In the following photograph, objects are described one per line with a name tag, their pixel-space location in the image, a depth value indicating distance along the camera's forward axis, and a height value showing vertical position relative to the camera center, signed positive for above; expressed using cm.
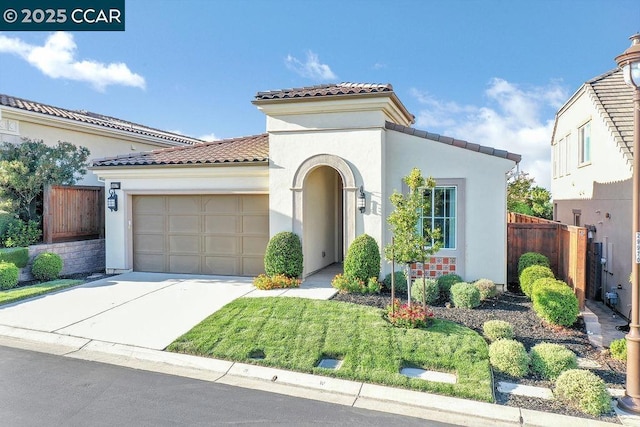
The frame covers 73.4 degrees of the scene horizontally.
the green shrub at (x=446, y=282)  1030 -182
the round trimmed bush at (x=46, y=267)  1258 -169
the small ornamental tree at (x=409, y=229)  803 -41
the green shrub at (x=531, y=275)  975 -158
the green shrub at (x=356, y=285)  1025 -188
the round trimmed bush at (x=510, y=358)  627 -226
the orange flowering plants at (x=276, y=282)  1073 -188
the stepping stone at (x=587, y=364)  652 -243
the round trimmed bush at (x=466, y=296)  923 -193
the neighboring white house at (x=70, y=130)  1466 +316
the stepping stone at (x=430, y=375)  610 -245
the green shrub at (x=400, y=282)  1062 -186
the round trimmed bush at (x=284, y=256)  1122 -127
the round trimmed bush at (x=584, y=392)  525 -234
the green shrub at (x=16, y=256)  1196 -132
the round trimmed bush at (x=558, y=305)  799 -185
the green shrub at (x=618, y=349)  669 -227
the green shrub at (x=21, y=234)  1280 -74
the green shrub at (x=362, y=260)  1049 -128
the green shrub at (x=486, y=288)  984 -188
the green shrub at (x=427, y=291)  960 -189
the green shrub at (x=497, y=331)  732 -212
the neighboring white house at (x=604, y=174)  1018 +90
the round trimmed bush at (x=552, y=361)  617 -226
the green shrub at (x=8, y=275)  1133 -176
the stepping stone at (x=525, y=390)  570 -250
